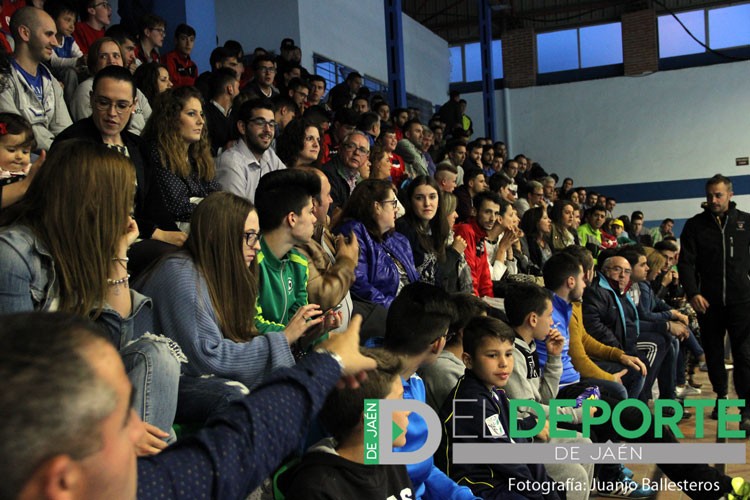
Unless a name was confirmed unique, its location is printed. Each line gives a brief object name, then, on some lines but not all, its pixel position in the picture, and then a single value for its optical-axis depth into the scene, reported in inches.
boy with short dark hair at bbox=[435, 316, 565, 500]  99.4
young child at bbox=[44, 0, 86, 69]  195.1
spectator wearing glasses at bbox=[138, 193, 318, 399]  82.8
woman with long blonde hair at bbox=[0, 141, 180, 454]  66.6
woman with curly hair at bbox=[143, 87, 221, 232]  119.4
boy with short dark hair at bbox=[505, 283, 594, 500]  134.7
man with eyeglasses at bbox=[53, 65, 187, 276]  116.6
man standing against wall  205.8
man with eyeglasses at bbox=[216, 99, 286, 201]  145.8
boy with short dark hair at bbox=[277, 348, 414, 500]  66.1
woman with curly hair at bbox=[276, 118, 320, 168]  162.9
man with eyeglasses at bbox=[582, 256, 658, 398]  188.5
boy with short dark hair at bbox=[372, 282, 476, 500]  101.0
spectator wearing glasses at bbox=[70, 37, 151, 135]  159.3
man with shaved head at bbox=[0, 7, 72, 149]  142.3
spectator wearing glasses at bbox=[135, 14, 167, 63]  228.5
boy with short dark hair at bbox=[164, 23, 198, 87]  242.4
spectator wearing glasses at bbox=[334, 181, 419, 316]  142.6
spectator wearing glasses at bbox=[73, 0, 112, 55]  214.2
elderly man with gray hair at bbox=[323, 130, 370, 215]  184.9
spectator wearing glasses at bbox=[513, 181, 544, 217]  353.4
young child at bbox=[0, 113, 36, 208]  107.2
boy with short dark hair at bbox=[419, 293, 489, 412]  116.9
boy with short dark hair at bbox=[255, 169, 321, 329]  105.5
